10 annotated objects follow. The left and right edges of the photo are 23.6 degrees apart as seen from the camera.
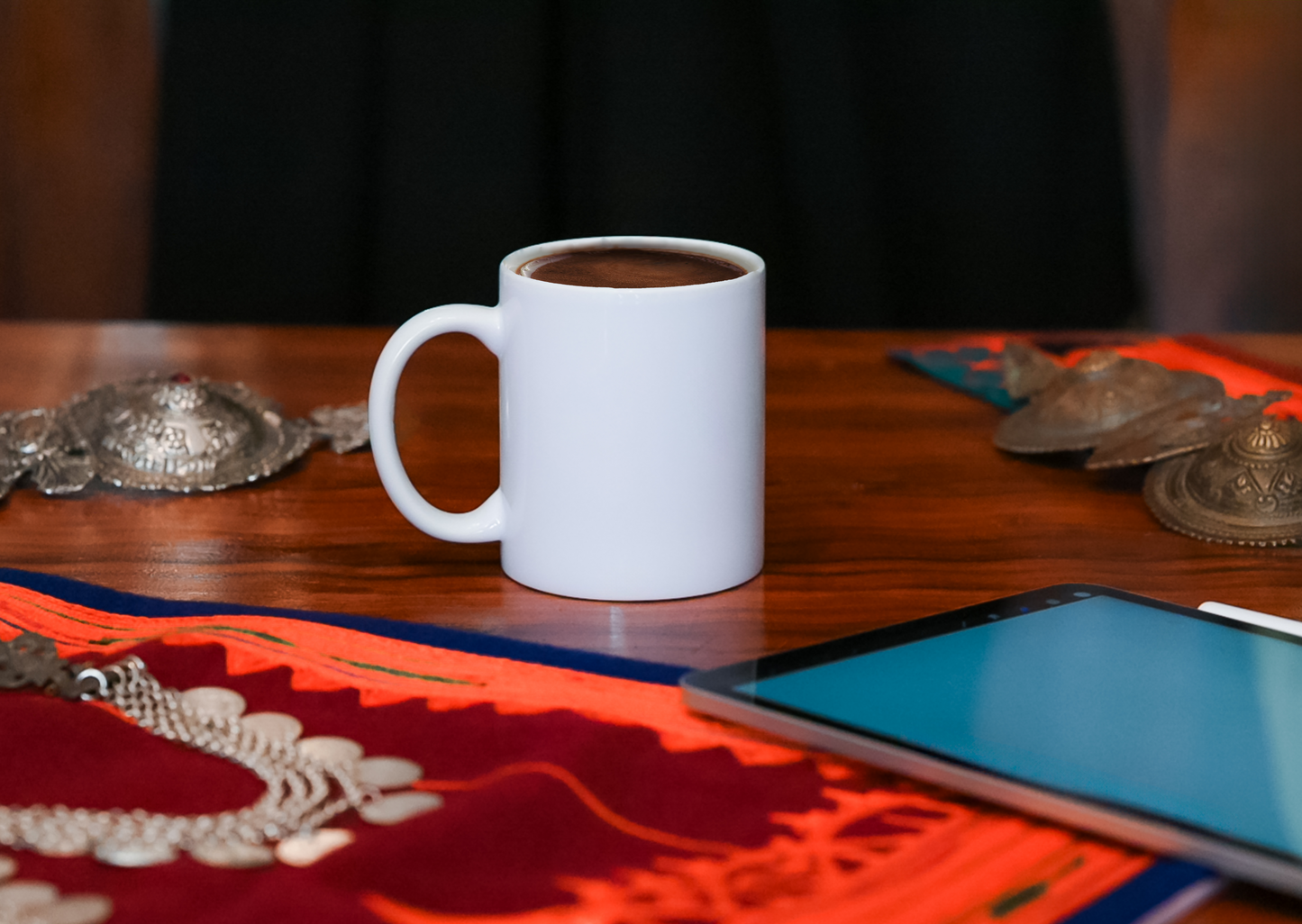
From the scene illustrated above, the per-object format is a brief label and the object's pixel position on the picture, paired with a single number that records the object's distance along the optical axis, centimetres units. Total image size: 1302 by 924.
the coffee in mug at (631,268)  94
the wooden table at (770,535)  93
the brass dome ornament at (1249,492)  98
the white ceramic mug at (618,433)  92
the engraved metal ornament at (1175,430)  102
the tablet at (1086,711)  79
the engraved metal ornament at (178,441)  103
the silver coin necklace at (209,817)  79
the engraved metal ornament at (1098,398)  105
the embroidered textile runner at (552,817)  78
